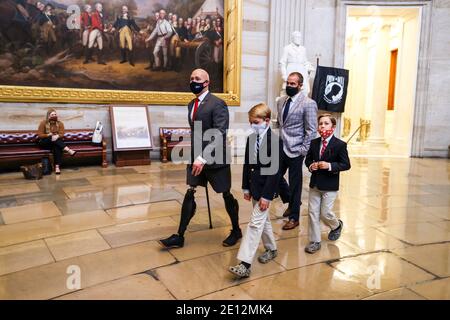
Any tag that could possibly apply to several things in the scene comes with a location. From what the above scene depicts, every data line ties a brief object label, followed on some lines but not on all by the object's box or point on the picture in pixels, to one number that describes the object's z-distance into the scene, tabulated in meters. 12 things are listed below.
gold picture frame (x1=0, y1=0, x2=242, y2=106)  7.41
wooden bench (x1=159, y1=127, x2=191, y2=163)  8.45
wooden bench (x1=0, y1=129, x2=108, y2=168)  6.83
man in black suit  3.46
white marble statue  8.89
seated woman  7.01
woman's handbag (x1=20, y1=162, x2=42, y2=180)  6.43
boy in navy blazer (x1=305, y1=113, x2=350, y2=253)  3.39
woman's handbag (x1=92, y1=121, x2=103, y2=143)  7.69
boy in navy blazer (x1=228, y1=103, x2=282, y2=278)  2.92
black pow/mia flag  9.61
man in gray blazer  3.98
